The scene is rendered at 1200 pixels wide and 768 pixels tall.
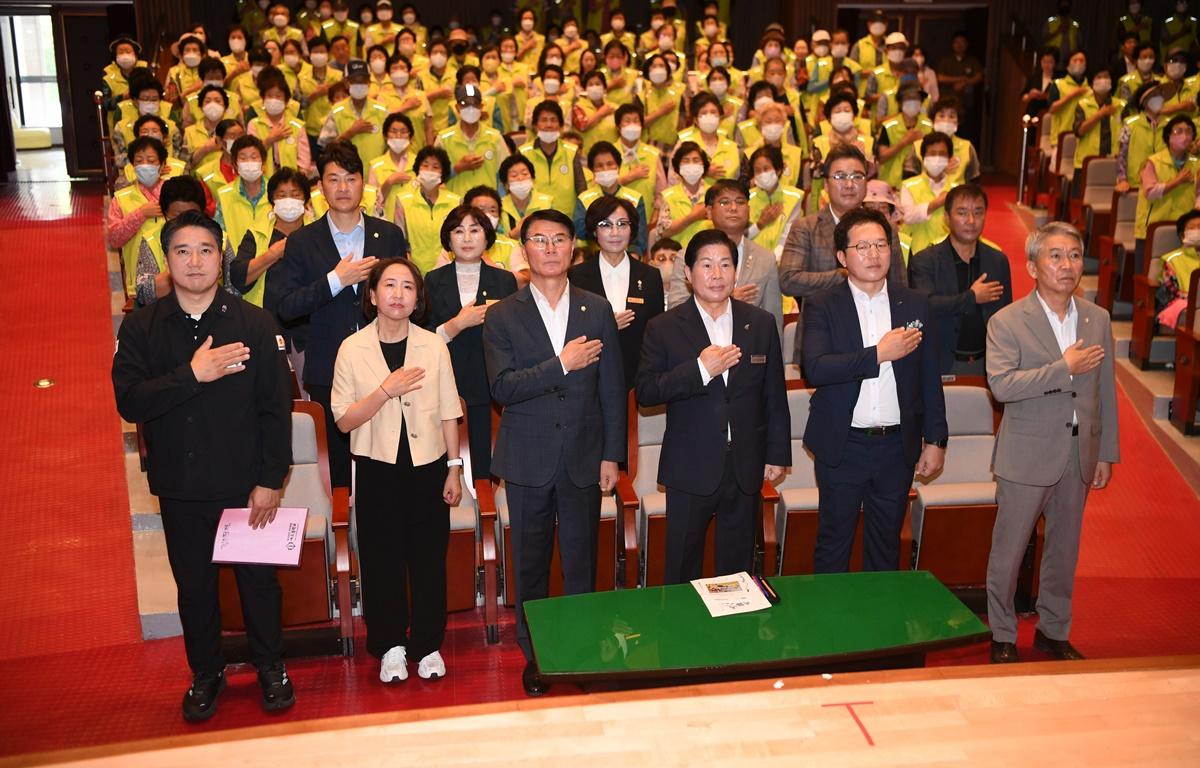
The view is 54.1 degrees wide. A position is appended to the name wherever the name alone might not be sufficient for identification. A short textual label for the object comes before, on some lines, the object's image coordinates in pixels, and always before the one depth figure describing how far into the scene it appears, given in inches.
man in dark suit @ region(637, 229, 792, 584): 159.9
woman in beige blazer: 154.9
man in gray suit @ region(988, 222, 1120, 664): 159.5
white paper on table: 143.6
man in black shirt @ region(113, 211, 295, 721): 144.9
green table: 132.3
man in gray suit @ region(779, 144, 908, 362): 200.7
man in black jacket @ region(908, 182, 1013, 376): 202.6
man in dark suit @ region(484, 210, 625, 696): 158.7
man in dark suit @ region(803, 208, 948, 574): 162.9
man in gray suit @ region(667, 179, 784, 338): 198.8
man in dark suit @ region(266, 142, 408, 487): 188.2
